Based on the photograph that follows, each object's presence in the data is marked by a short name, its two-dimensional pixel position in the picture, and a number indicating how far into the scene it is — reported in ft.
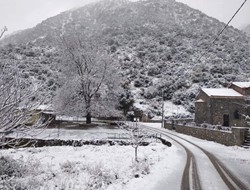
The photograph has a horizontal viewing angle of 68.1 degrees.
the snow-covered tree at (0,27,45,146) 17.23
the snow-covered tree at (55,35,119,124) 79.53
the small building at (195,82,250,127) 94.65
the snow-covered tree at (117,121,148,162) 42.82
